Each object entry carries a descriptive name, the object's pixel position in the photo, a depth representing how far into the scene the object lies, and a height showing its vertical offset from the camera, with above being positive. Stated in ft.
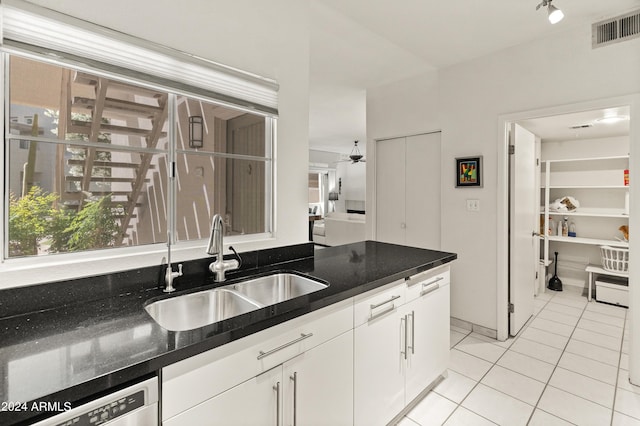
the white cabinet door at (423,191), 11.23 +0.78
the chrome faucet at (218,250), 4.93 -0.64
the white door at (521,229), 9.49 -0.56
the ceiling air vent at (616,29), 6.93 +4.27
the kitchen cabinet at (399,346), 5.07 -2.53
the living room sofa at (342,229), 19.65 -1.18
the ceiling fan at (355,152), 24.57 +5.72
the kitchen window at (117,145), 4.04 +1.16
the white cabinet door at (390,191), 12.27 +0.85
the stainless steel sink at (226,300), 4.40 -1.41
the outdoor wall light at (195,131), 6.98 +1.83
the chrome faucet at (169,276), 4.57 -0.99
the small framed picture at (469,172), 9.77 +1.29
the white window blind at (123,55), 3.80 +2.30
